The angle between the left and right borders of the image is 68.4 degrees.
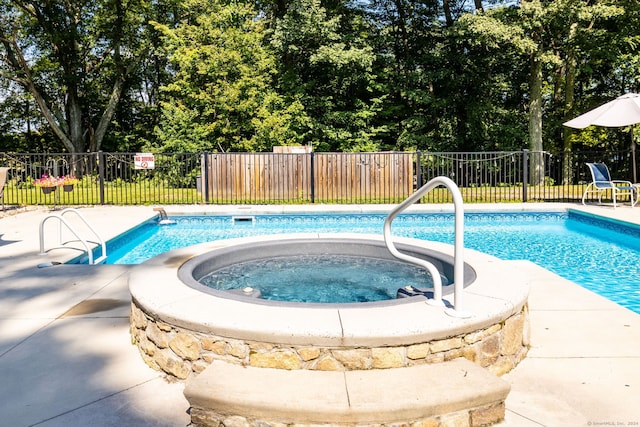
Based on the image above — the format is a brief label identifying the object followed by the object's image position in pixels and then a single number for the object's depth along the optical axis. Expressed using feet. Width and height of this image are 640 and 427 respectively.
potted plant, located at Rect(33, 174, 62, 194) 31.04
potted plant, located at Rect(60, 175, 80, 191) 31.88
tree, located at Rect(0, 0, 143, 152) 61.31
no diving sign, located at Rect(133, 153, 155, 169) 37.47
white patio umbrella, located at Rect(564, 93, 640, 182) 31.01
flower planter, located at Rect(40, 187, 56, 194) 31.60
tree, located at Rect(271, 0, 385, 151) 55.52
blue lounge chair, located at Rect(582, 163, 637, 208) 32.71
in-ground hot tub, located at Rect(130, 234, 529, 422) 7.89
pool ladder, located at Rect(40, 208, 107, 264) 17.88
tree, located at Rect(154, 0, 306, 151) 52.65
